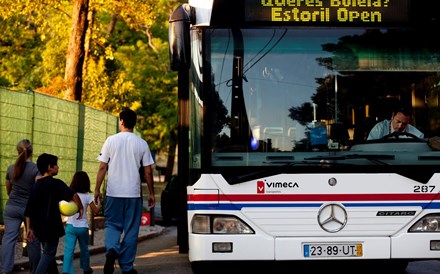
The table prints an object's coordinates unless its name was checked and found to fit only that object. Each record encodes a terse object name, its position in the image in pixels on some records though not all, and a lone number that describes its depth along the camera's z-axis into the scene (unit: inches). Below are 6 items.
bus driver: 368.2
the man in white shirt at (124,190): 426.3
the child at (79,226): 424.8
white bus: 362.9
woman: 449.7
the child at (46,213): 384.5
